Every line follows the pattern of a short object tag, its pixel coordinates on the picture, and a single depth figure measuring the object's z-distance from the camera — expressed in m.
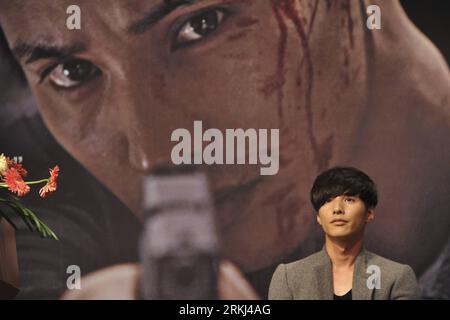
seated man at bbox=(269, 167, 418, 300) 11.16
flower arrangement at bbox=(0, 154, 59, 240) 11.07
